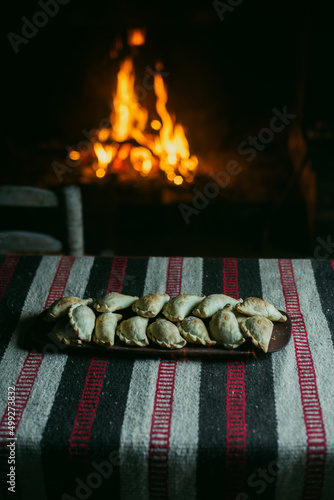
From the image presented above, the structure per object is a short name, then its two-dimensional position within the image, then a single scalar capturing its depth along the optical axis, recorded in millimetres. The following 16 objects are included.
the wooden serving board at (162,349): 1105
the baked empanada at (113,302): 1212
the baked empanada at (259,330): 1099
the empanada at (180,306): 1162
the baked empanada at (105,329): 1116
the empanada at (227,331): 1104
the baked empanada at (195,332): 1106
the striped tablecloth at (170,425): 953
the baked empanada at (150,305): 1178
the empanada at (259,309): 1171
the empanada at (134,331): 1120
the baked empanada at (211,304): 1166
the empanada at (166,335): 1103
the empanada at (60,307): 1207
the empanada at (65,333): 1135
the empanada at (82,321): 1135
